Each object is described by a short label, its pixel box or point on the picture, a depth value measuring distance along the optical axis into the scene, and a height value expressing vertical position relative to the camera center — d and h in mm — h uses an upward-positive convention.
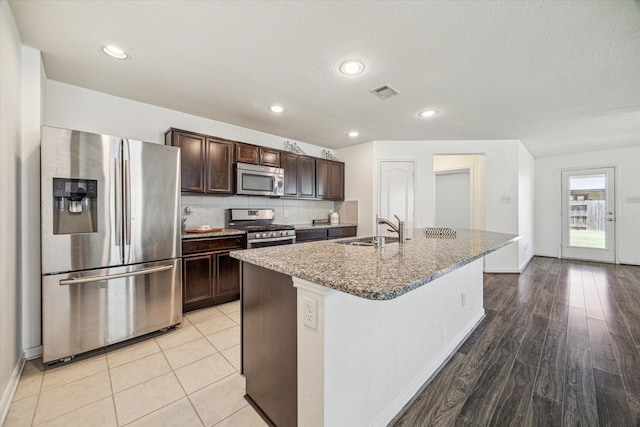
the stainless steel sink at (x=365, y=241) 2057 -253
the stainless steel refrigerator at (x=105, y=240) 1846 -218
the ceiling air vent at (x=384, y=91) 2510 +1227
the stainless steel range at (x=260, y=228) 3195 -215
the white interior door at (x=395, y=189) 4574 +399
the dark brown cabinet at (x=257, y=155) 3396 +802
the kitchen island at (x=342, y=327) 1017 -584
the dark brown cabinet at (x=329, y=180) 4477 +589
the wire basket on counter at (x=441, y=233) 2345 -215
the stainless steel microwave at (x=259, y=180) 3369 +445
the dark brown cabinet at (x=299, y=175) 3977 +594
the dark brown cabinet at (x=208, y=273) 2715 -682
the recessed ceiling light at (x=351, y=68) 2092 +1219
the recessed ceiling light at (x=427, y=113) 3154 +1242
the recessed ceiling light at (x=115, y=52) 1924 +1249
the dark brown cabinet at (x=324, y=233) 3875 -356
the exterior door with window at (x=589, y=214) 5238 -79
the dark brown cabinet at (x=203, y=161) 2934 +619
